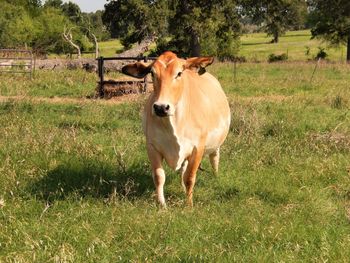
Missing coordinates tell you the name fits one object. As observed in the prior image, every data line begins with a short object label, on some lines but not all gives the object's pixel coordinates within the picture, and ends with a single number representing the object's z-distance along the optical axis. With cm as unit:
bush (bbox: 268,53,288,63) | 4657
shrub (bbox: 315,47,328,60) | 4981
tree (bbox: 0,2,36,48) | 5362
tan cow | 570
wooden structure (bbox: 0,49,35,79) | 2564
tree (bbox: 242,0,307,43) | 3731
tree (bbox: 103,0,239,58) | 3297
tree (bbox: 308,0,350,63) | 4551
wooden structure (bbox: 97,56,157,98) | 1884
